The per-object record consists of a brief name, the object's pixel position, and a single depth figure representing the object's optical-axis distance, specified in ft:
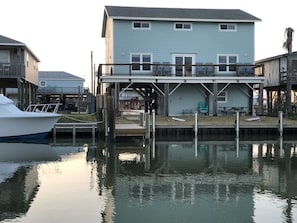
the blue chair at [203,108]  80.37
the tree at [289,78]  81.22
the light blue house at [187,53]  79.02
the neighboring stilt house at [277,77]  87.83
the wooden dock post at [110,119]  56.78
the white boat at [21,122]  58.94
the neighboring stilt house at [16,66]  73.19
